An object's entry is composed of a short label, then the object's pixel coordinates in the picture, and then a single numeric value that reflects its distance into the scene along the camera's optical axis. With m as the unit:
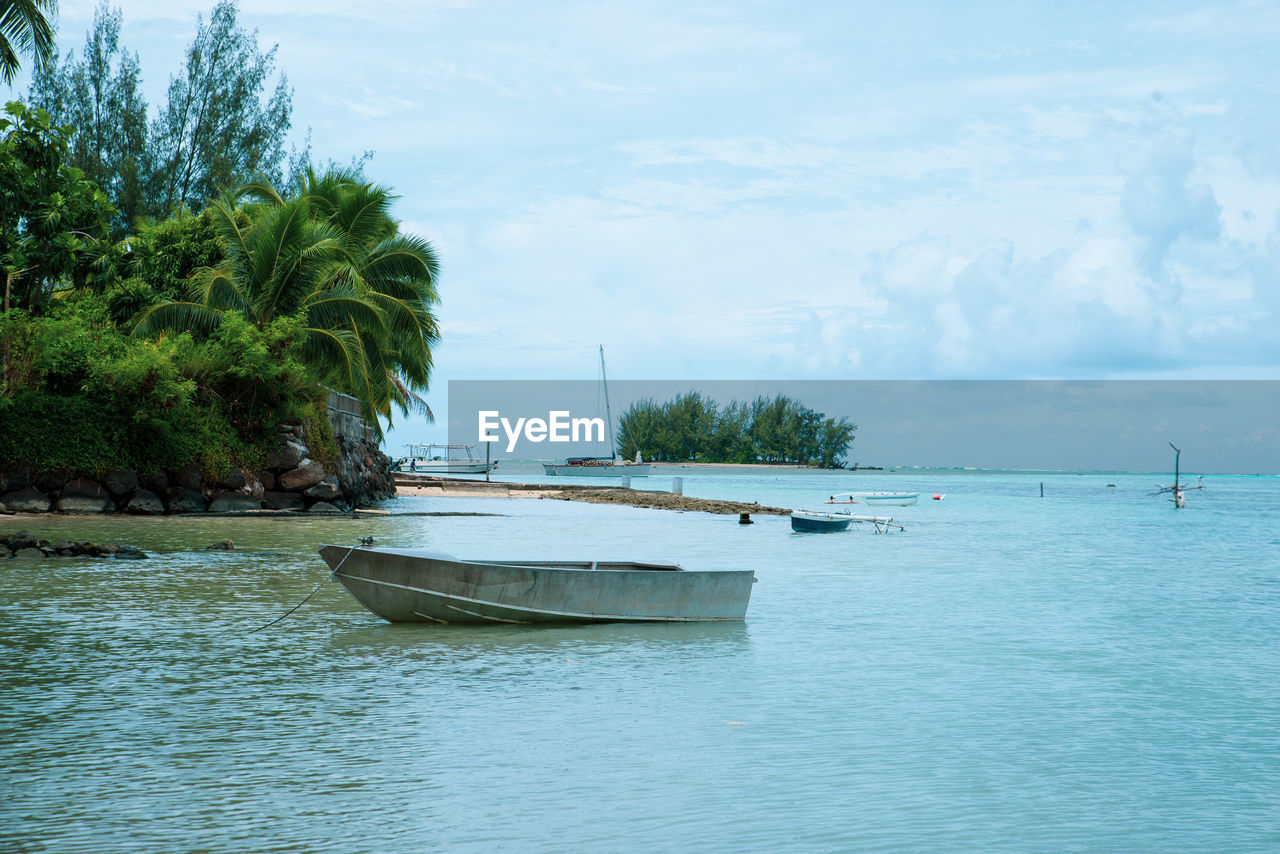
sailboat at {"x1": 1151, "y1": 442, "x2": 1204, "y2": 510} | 57.42
